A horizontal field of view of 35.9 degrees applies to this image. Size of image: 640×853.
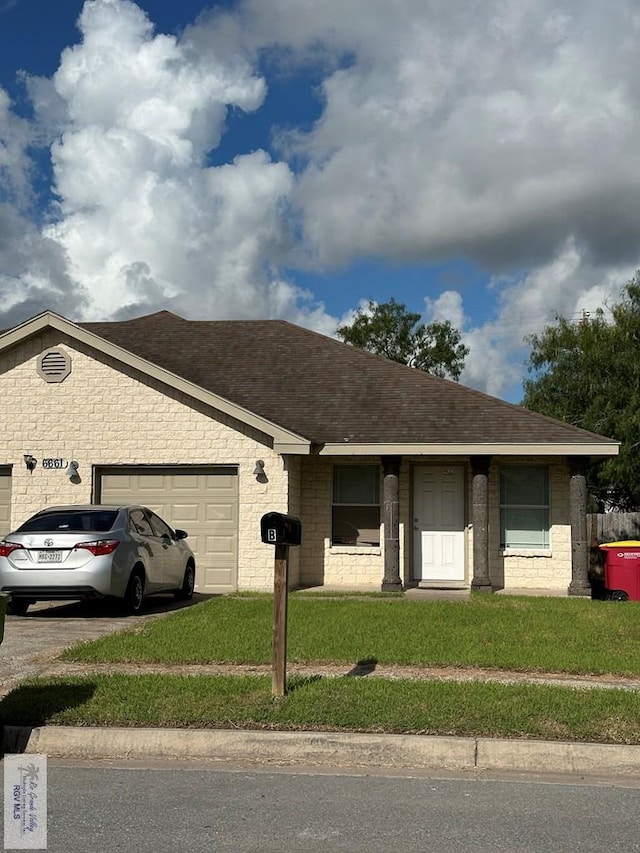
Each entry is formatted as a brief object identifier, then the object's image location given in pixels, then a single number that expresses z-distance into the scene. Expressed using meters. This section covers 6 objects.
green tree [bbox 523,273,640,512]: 30.66
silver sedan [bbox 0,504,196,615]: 12.45
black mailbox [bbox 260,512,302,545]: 7.71
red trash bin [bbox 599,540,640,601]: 16.98
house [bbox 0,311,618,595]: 17.02
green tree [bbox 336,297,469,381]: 51.03
